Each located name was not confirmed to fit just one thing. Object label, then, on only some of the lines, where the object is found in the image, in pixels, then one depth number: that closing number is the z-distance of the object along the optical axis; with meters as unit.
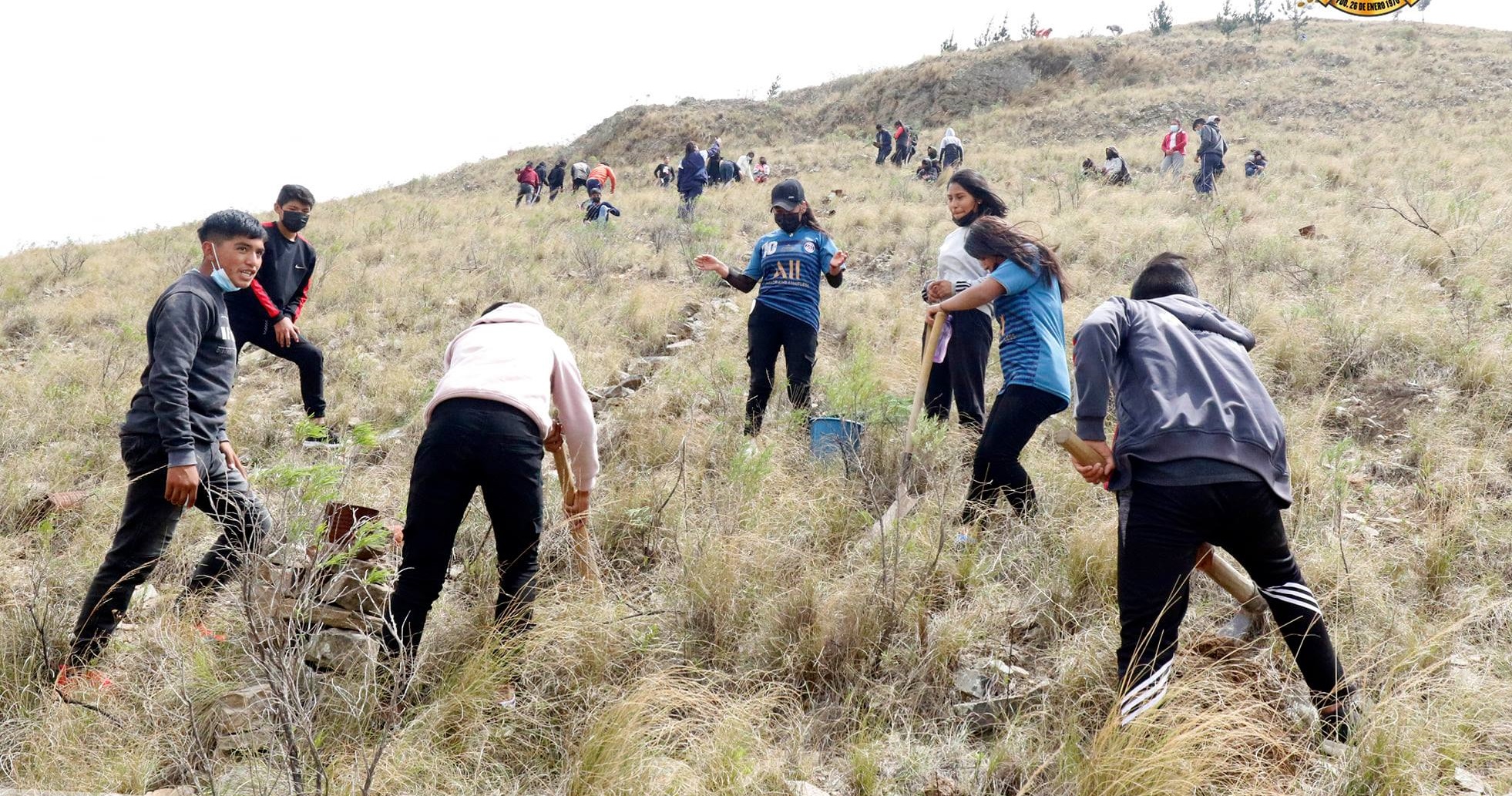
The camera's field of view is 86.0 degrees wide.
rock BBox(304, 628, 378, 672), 2.90
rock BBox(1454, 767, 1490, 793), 2.25
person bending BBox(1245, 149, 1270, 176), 14.91
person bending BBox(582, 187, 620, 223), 13.59
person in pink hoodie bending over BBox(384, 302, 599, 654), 2.60
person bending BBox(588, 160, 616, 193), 15.55
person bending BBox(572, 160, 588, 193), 19.86
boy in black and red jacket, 5.06
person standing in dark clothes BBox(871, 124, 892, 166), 22.88
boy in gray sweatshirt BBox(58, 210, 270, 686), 2.90
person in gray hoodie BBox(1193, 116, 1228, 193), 13.17
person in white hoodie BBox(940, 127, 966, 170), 19.22
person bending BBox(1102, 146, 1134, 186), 15.48
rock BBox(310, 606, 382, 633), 2.97
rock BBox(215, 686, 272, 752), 2.45
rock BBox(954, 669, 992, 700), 2.83
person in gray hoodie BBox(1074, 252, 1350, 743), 2.24
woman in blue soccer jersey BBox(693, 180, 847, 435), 5.03
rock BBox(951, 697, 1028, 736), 2.74
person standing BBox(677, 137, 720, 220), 14.90
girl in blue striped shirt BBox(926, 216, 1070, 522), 3.48
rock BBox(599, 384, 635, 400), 6.25
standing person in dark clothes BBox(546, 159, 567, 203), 20.31
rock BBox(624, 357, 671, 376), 7.00
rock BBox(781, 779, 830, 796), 2.34
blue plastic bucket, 4.57
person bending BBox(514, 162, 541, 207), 19.42
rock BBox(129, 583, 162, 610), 3.39
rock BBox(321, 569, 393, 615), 2.99
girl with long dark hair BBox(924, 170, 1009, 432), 3.97
